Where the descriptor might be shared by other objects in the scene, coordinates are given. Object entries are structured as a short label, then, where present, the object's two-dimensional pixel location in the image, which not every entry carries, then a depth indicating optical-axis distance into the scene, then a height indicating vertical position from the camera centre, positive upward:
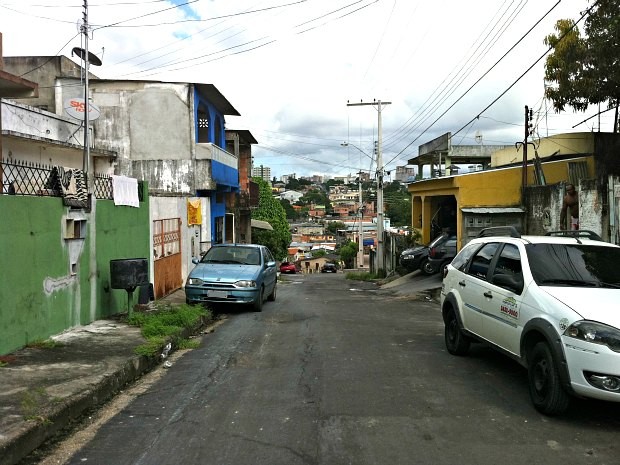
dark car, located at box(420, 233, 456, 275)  20.36 -0.94
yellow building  16.52 +1.23
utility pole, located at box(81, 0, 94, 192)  10.98 +2.58
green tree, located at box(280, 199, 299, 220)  128.25 +3.52
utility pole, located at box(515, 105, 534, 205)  17.66 +2.69
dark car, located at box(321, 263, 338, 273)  63.44 -4.64
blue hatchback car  12.31 -1.08
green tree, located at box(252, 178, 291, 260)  52.40 +0.16
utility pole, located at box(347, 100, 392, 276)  32.47 +1.56
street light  45.18 +1.07
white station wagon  4.70 -0.82
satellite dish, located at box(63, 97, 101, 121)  14.79 +3.10
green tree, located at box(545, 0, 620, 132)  11.72 +3.56
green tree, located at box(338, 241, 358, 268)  73.19 -3.54
